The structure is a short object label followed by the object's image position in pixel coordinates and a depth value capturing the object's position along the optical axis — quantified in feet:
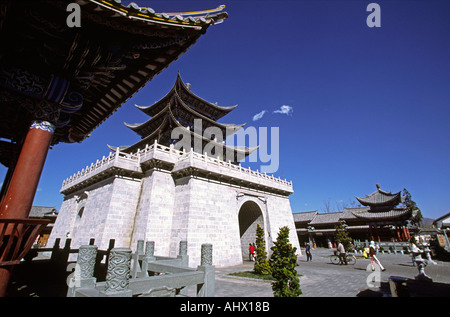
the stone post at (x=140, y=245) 26.06
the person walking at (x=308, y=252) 53.24
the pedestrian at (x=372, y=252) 31.67
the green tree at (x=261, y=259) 32.68
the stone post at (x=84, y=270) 10.66
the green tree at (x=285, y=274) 16.44
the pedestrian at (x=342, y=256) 45.60
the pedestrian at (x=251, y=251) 51.21
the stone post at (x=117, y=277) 9.18
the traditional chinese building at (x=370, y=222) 77.61
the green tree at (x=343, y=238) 62.39
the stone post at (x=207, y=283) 13.83
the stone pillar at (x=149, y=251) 21.29
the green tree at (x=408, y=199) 171.20
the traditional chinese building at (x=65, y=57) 10.86
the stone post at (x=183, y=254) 21.36
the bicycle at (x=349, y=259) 47.32
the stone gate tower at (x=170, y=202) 39.50
